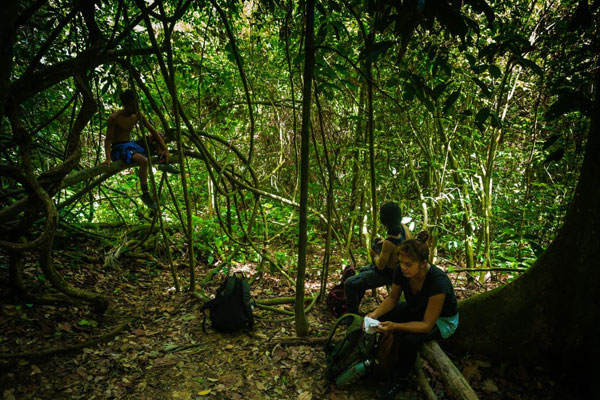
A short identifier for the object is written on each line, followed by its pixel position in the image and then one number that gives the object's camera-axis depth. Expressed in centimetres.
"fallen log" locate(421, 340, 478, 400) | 182
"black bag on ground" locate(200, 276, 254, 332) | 311
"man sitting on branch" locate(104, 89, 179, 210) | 331
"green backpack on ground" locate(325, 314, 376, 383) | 232
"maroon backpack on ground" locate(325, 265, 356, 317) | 355
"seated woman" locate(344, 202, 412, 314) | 303
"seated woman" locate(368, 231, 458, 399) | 222
